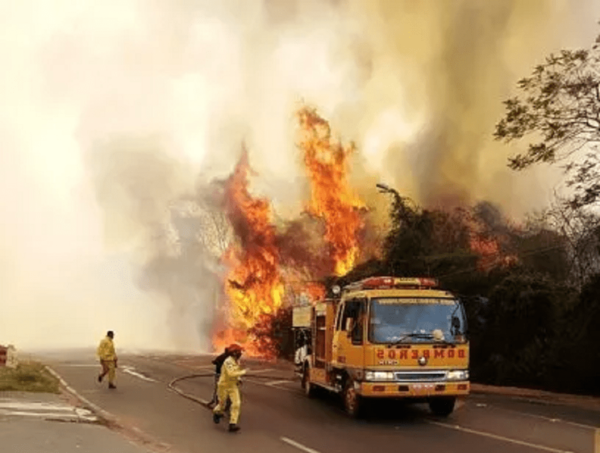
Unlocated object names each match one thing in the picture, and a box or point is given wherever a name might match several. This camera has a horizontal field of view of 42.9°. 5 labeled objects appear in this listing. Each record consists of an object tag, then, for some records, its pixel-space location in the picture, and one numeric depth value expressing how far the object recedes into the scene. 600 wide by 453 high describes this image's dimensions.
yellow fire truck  14.44
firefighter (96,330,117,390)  21.80
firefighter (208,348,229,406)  14.53
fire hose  18.37
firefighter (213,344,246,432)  13.48
